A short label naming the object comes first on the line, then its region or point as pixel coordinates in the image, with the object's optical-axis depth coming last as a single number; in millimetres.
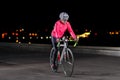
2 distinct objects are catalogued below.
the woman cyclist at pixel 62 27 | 12477
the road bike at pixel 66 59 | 12273
